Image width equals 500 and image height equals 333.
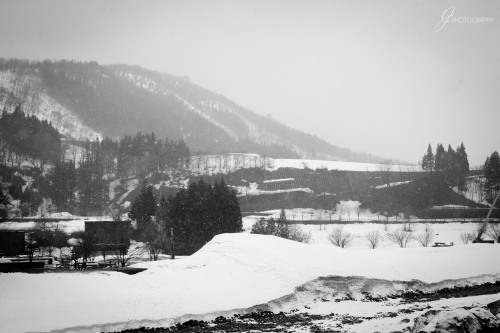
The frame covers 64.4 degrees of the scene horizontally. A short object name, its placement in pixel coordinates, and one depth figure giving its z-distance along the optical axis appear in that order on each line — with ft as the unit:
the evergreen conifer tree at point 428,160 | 411.87
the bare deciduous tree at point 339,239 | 194.39
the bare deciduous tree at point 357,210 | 345.51
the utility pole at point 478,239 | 171.68
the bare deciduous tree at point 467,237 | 199.02
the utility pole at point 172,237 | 171.44
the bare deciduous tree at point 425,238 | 191.74
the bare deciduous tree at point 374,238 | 194.18
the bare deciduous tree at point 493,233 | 196.99
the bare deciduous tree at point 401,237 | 199.00
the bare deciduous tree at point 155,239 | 169.41
